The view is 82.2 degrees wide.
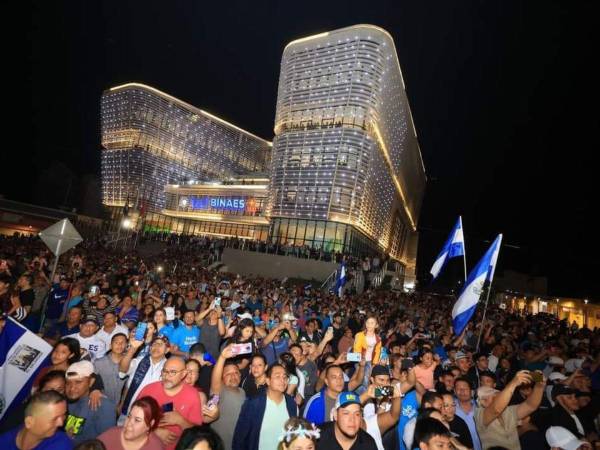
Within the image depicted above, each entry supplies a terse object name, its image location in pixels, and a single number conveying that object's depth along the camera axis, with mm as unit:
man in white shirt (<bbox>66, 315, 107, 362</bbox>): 5471
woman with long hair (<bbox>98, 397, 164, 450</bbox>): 2781
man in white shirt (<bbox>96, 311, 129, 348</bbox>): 5941
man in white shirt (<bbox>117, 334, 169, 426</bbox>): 4492
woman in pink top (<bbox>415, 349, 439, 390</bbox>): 5398
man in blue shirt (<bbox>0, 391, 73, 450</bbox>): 2672
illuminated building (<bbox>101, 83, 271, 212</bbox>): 70125
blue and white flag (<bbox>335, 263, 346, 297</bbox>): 18589
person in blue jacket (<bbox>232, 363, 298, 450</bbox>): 3568
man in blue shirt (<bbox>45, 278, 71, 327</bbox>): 8491
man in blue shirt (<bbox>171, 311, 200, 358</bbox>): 6569
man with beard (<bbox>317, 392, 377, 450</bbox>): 3104
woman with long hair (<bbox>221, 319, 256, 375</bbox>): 5284
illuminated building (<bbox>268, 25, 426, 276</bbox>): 41719
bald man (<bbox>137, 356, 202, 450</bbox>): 3508
